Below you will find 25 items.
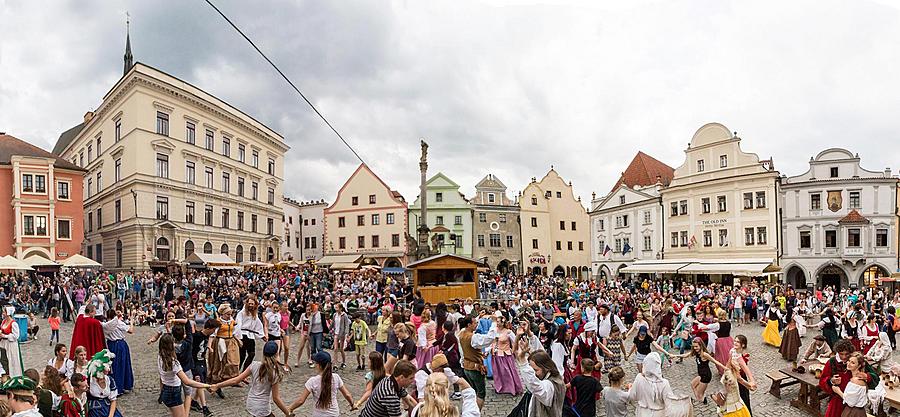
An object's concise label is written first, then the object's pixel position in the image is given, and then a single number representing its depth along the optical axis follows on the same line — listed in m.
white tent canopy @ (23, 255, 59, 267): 26.70
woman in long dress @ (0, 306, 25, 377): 10.56
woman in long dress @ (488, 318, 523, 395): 10.33
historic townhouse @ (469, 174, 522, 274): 55.66
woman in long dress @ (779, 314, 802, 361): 14.65
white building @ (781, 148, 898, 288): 36.06
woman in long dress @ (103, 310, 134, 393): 10.02
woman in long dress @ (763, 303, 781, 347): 17.06
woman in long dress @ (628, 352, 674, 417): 6.28
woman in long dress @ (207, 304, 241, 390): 10.52
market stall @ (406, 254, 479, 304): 24.61
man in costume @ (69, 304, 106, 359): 9.95
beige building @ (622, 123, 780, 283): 38.97
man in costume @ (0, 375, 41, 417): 4.58
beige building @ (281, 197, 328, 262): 69.88
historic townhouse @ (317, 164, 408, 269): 54.38
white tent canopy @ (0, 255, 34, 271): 24.39
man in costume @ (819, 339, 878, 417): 6.93
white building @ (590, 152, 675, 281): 47.09
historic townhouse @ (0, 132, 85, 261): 37.91
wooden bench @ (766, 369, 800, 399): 10.68
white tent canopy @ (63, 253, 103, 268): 26.33
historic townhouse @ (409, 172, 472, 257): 55.00
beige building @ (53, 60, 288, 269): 39.09
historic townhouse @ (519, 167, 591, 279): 56.31
